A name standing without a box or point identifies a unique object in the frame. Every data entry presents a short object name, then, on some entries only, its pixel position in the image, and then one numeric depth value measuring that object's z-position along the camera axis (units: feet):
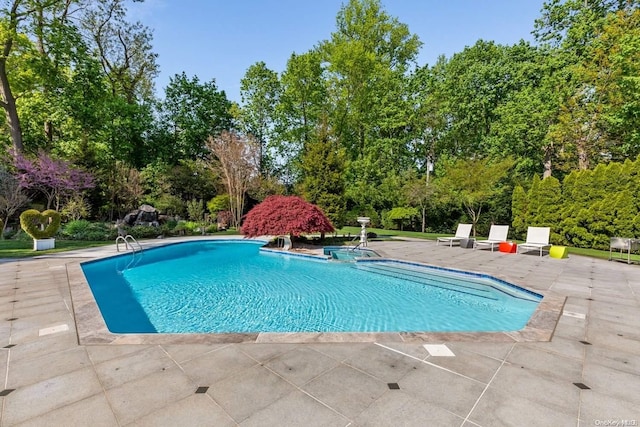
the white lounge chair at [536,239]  34.71
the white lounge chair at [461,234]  41.70
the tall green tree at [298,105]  74.33
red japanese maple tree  37.14
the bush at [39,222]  32.96
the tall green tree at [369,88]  71.67
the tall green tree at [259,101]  79.61
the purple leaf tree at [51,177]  45.80
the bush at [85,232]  43.06
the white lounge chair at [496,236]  38.17
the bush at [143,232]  46.44
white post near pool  41.28
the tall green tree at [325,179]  47.44
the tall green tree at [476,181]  49.39
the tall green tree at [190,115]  76.02
